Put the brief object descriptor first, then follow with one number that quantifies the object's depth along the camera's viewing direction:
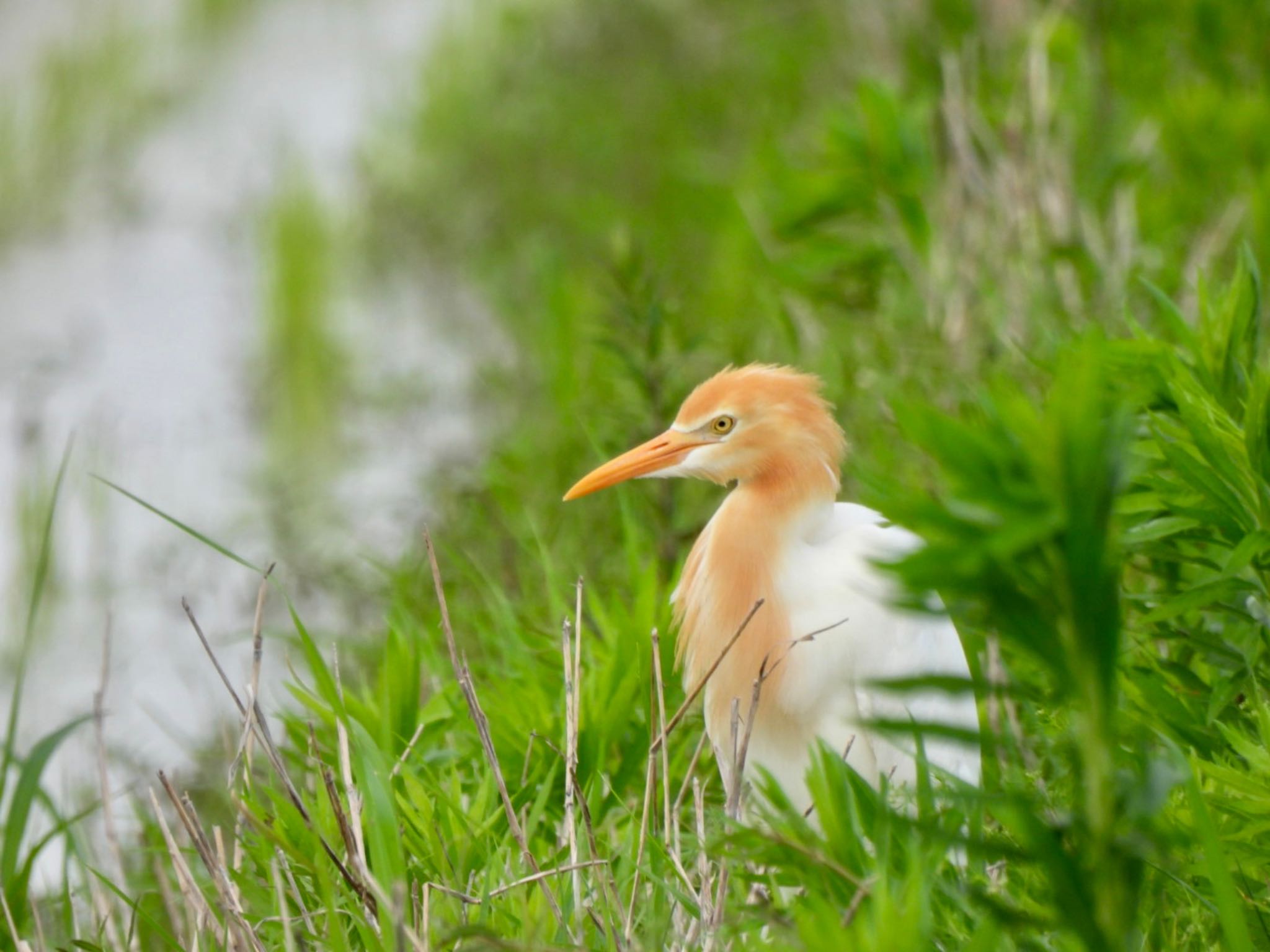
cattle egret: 10.84
